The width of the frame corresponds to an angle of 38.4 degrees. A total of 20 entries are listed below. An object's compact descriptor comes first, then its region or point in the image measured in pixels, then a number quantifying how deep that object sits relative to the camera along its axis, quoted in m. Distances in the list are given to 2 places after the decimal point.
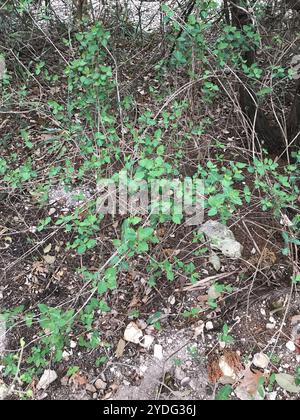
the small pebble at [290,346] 1.82
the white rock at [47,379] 1.80
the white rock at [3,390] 1.78
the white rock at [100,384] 1.79
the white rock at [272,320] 1.91
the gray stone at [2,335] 1.89
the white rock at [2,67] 2.62
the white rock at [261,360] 1.79
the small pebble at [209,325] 1.91
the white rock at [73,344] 1.91
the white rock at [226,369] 1.77
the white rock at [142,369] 1.82
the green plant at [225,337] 1.80
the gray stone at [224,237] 2.10
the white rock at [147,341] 1.89
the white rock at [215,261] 2.09
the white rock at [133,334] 1.91
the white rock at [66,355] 1.88
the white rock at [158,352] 1.86
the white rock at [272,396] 1.70
